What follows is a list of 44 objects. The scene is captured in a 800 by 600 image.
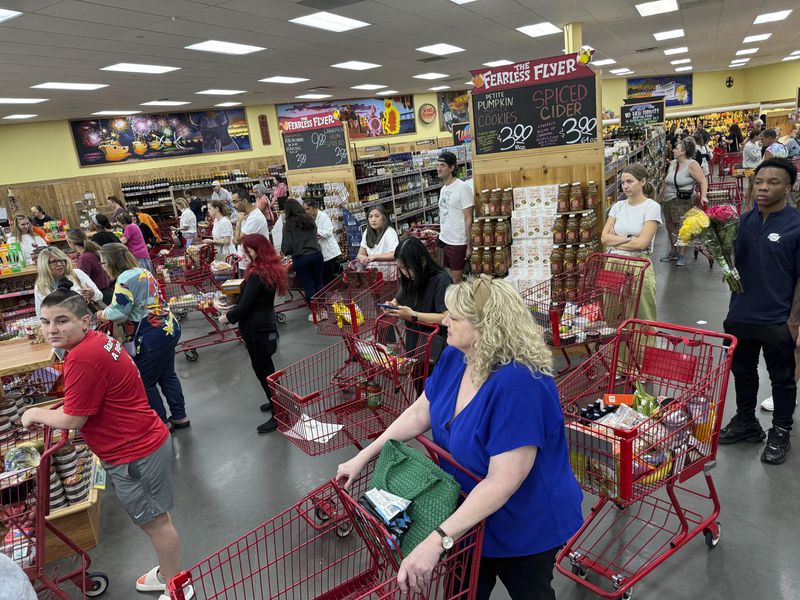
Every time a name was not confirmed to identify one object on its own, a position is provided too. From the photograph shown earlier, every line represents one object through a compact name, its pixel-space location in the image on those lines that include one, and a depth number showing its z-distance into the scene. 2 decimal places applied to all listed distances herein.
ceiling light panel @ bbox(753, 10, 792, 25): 11.97
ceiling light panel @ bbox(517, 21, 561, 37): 10.69
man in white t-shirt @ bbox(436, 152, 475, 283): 6.48
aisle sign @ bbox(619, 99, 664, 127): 13.69
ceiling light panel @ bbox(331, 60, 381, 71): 12.48
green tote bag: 1.72
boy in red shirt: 2.60
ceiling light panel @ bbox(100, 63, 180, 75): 9.57
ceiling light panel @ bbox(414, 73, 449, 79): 16.18
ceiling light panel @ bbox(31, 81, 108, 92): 10.38
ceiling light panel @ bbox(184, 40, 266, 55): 8.87
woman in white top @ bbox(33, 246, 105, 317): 4.93
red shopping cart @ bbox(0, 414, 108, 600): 2.60
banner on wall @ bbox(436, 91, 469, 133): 24.34
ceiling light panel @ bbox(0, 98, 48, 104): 11.40
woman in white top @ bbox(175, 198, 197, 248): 11.35
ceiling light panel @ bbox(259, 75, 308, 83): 13.30
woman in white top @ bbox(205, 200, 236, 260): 8.47
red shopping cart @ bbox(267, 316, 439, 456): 3.23
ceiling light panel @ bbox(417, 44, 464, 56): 11.72
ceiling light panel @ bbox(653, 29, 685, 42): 13.28
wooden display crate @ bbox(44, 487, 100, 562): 3.41
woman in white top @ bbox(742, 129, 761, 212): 12.19
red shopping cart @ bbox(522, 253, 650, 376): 4.07
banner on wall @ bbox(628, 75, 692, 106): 28.27
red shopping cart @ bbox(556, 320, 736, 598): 2.44
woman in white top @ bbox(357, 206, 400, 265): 6.25
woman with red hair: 4.33
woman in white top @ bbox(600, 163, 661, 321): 4.47
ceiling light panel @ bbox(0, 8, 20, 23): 6.09
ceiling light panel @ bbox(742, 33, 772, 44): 15.62
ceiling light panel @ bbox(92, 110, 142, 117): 15.23
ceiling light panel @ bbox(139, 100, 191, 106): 14.52
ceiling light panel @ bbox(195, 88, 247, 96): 14.04
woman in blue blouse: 1.72
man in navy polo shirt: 3.17
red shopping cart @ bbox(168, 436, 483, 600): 1.75
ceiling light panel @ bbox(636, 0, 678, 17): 9.80
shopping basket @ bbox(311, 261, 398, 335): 4.80
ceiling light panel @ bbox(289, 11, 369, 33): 8.12
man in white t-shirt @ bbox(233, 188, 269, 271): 7.55
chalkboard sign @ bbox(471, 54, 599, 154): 5.65
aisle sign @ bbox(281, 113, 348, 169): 9.04
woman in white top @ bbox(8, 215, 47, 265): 8.68
